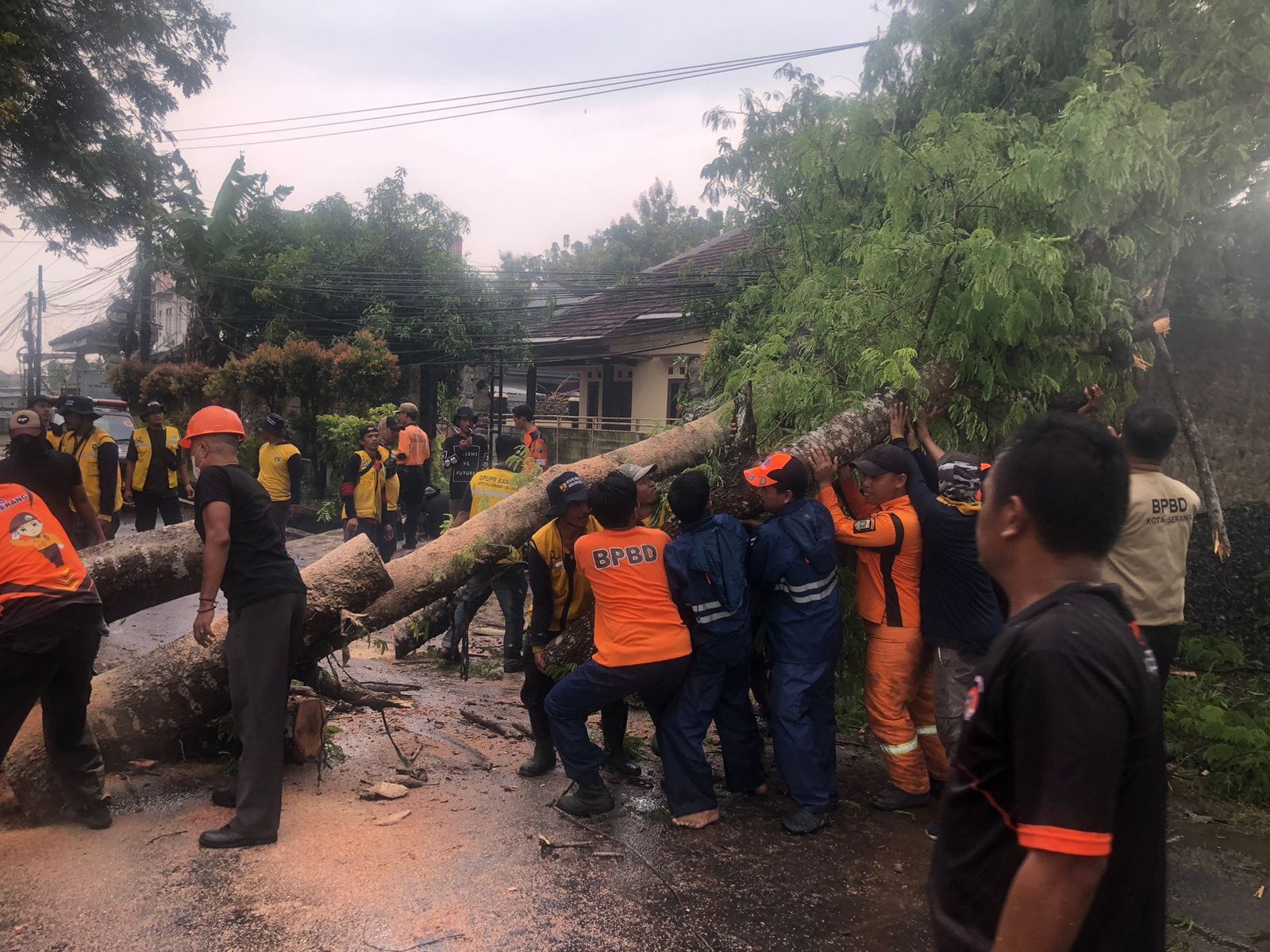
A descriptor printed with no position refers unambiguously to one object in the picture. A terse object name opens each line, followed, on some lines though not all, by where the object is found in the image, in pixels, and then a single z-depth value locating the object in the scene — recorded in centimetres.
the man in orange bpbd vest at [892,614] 450
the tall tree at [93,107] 1338
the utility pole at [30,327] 3603
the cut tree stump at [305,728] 460
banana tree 2000
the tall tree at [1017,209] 529
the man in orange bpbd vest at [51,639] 362
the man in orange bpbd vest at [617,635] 418
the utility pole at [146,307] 2355
